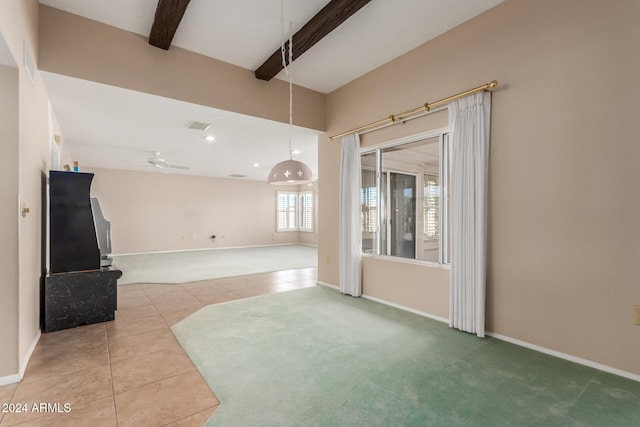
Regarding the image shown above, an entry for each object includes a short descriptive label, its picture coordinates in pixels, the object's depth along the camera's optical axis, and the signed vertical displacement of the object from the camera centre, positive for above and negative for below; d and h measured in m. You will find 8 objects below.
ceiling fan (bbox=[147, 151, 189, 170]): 6.90 +1.21
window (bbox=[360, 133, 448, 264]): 3.47 +0.16
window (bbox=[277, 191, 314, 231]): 12.25 -0.01
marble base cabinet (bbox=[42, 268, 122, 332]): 3.07 -0.95
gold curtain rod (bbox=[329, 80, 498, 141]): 2.87 +1.18
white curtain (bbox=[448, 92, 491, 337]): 2.87 +0.02
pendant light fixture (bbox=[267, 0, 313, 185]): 3.02 +0.39
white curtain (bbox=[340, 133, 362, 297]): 4.34 -0.11
